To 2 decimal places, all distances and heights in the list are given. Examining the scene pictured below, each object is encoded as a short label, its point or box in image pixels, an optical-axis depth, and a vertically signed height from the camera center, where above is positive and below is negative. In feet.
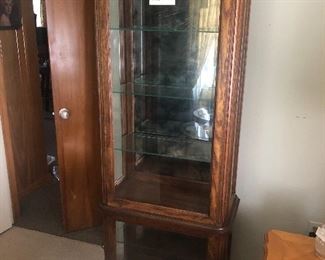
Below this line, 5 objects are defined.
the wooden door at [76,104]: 6.06 -1.28
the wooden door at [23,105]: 7.71 -1.68
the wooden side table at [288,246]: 3.32 -2.04
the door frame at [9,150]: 7.07 -2.42
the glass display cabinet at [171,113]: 4.00 -1.01
